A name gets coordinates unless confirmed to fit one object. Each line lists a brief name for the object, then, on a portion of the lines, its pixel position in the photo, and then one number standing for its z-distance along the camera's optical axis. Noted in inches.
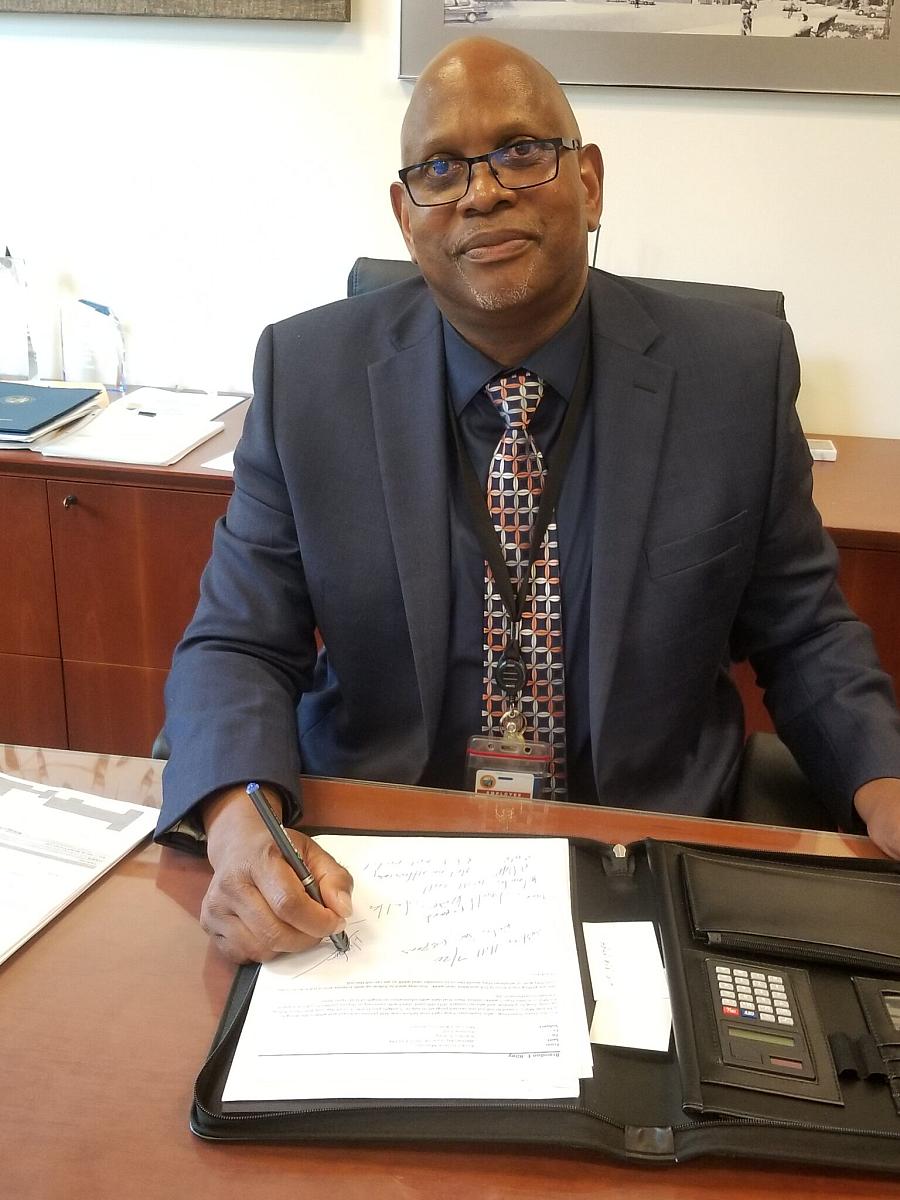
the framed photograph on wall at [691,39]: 88.0
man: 51.3
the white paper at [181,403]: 100.9
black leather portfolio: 27.7
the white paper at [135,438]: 89.7
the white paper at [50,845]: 37.2
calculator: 29.3
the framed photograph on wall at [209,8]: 93.2
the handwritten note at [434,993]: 29.6
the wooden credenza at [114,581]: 87.9
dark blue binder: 91.9
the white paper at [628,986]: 31.0
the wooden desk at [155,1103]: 27.0
